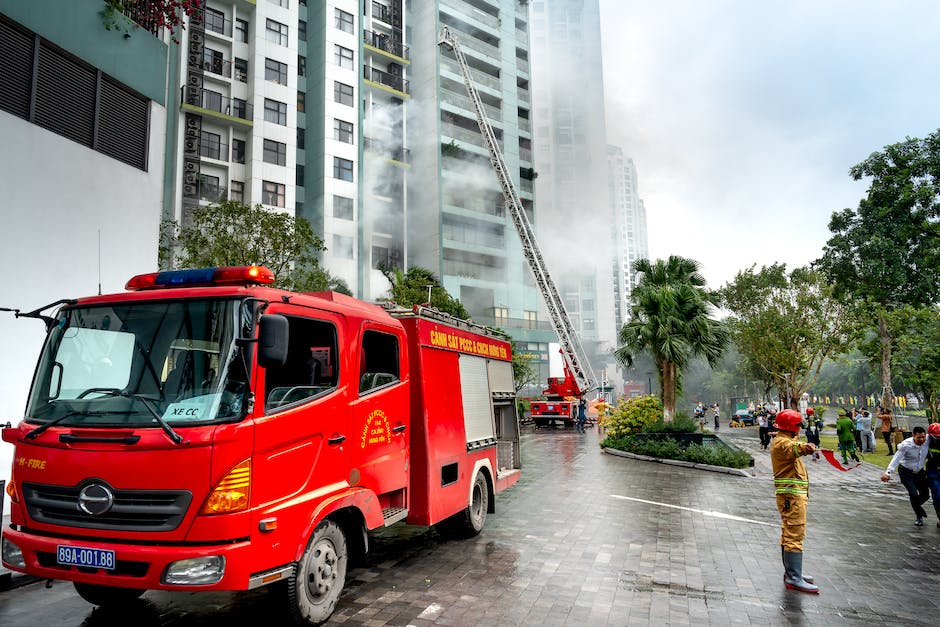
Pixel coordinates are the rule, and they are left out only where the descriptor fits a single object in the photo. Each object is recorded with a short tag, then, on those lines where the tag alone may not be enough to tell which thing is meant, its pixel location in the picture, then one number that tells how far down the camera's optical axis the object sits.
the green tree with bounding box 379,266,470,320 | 29.73
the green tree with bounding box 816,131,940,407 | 25.03
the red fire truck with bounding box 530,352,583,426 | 31.59
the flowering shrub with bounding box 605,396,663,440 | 18.61
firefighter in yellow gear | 5.66
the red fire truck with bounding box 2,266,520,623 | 3.69
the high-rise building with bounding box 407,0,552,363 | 46.12
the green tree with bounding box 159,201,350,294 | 17.27
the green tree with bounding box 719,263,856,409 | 28.64
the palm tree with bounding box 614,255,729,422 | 18.61
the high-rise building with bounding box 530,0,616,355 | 74.44
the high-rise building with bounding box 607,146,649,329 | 182.00
